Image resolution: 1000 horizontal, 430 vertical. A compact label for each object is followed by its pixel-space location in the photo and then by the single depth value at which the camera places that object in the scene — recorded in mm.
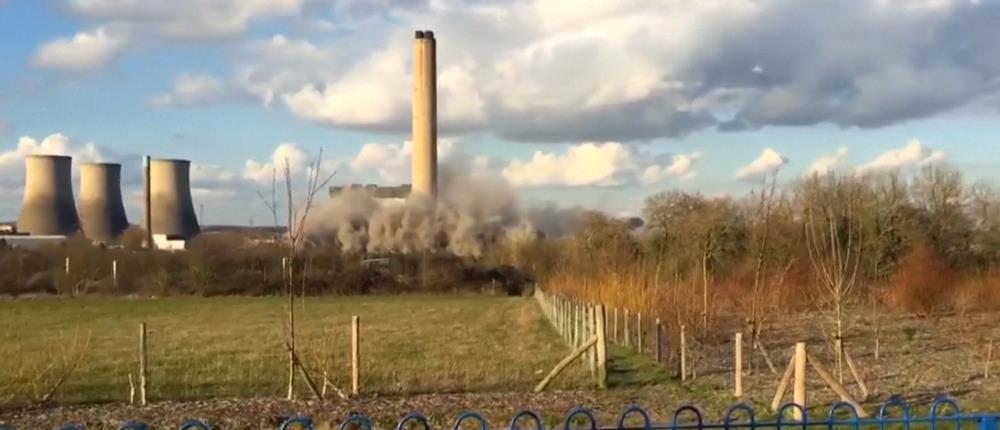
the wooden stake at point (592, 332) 13875
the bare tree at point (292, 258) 11375
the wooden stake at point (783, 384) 9789
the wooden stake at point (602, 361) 13078
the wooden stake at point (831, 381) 9773
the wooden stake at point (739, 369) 11516
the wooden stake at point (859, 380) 11078
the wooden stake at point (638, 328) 17875
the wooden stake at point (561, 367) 12469
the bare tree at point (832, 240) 11922
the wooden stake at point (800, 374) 9203
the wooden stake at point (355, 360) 11992
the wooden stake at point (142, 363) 11844
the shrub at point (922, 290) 23766
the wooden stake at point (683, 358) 13726
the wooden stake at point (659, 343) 15811
